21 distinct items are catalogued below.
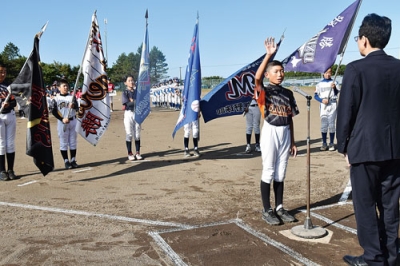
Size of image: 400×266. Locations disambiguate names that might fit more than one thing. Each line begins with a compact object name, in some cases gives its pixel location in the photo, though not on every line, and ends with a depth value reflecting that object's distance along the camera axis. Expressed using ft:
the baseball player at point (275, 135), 15.80
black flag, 22.45
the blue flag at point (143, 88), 29.12
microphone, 14.35
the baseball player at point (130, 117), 31.09
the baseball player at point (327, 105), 33.24
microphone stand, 14.23
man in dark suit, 10.50
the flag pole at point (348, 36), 23.86
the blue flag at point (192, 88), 28.27
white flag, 24.81
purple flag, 22.90
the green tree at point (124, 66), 340.41
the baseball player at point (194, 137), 32.32
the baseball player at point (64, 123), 27.94
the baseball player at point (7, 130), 24.65
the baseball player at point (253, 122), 33.87
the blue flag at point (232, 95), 25.81
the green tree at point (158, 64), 409.08
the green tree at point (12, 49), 294.19
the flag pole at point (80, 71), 23.49
